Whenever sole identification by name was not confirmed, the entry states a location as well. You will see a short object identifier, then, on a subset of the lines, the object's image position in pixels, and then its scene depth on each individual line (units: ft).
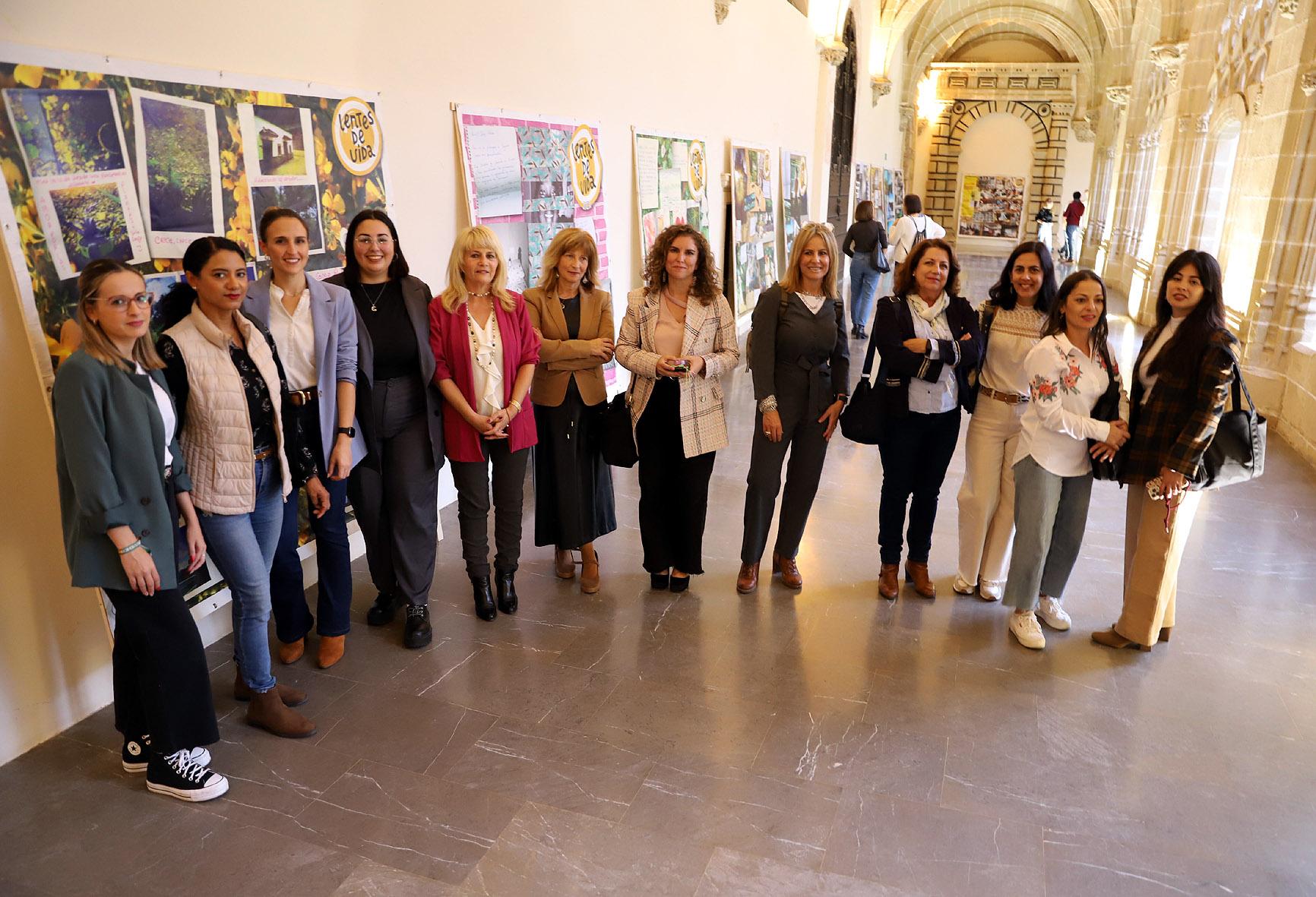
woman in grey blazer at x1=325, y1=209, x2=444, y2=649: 11.32
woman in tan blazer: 12.84
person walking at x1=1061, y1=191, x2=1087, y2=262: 64.03
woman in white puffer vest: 9.13
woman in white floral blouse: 11.41
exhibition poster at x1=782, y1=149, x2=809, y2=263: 39.11
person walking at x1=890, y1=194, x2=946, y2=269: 31.42
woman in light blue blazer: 10.37
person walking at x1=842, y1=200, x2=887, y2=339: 32.86
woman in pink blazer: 11.89
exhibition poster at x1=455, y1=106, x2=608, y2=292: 17.03
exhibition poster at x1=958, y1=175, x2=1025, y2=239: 91.45
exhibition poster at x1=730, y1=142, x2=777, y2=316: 32.35
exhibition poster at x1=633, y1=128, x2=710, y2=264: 24.30
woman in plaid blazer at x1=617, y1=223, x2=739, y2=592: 12.38
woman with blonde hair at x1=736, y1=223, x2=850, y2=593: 12.50
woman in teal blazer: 7.91
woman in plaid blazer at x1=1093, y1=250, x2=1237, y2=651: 10.85
